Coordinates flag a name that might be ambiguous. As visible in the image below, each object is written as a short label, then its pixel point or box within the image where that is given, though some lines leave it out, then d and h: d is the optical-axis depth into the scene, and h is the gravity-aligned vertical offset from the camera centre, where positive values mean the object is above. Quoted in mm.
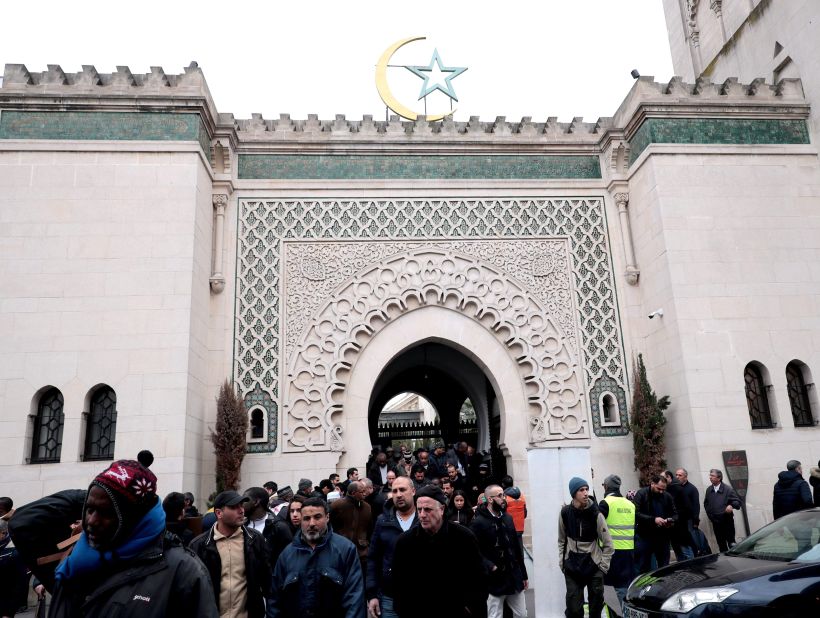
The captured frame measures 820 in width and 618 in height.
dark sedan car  3898 -820
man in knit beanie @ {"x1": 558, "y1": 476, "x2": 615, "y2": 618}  5262 -758
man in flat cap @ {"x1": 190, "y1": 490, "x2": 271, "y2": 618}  3455 -466
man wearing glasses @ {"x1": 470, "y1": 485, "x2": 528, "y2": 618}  4983 -699
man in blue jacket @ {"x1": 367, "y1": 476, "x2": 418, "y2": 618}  3797 -448
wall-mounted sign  8969 -269
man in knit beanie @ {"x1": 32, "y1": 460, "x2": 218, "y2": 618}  2070 -279
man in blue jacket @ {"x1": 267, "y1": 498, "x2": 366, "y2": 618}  3297 -537
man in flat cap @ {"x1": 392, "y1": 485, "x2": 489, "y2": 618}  3125 -484
